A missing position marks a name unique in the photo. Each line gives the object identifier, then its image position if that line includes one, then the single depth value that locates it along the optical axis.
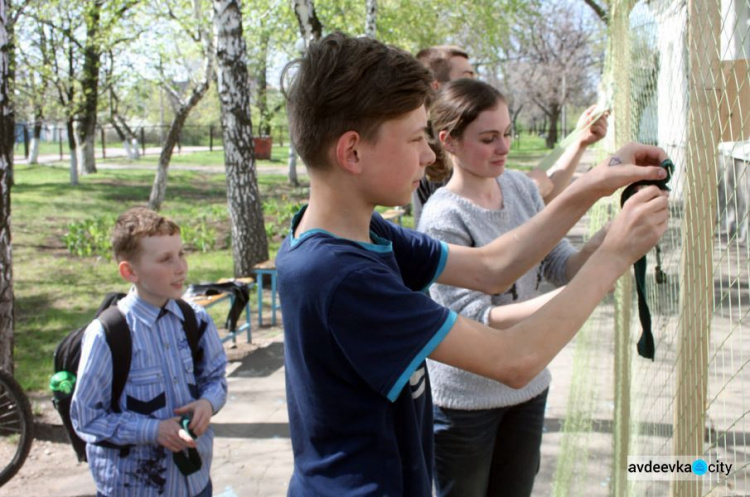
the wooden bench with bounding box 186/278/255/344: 6.20
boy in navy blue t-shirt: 1.34
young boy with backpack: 2.50
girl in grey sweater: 2.32
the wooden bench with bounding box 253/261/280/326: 7.37
